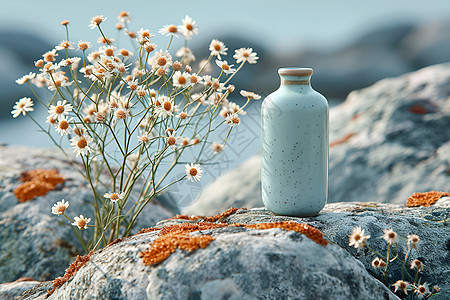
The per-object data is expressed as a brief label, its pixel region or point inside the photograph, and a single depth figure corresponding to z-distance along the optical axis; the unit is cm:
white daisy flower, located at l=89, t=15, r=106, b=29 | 267
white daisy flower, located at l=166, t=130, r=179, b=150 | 255
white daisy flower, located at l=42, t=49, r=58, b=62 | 278
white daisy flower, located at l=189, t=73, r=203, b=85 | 278
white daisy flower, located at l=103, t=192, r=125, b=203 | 262
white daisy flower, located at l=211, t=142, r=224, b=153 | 305
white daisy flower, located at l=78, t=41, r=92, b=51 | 271
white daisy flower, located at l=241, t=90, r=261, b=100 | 281
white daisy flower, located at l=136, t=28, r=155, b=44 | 267
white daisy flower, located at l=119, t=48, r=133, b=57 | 287
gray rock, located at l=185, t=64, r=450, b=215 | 532
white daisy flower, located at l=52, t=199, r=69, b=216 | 261
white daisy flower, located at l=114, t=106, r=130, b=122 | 248
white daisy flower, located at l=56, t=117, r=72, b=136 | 252
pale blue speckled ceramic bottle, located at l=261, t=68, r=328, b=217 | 276
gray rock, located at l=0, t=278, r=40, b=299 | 300
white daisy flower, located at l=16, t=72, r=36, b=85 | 292
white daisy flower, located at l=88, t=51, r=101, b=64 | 282
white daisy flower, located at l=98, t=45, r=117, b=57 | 269
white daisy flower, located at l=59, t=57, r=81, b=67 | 265
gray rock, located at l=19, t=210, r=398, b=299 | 192
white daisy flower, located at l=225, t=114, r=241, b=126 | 288
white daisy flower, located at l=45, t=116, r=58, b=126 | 264
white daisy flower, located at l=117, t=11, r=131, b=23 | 309
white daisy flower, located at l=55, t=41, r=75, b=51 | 275
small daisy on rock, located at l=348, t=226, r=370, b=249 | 211
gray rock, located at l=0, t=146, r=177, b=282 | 379
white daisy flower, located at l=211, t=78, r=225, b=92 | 280
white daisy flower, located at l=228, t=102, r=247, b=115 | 299
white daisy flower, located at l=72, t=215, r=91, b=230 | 256
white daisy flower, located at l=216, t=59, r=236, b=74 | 282
